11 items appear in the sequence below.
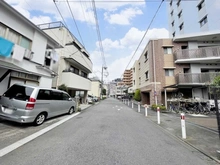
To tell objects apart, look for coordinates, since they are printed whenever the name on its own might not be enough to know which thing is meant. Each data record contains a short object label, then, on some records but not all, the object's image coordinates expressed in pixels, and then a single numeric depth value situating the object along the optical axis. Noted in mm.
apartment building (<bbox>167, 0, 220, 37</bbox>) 15281
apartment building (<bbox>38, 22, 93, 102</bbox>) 12703
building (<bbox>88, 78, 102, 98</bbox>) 43281
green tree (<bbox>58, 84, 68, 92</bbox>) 11995
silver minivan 4773
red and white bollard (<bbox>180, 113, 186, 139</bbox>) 4480
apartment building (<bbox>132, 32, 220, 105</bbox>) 13867
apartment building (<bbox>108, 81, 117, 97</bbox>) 116562
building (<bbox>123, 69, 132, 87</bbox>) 72006
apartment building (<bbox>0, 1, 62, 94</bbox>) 6307
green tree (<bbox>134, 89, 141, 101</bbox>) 23203
